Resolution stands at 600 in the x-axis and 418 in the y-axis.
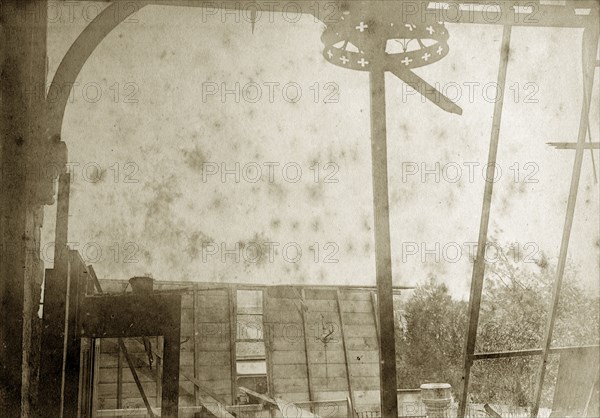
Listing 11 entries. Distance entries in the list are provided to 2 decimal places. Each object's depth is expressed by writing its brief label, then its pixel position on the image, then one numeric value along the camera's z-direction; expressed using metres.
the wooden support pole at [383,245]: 3.06
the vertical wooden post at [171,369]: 3.52
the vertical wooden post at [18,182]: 2.79
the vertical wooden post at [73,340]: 3.12
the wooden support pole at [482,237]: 3.62
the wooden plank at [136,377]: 4.38
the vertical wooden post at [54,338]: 2.94
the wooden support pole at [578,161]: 3.72
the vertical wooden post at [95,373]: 4.05
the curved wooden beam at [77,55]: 3.17
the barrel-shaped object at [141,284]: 3.88
